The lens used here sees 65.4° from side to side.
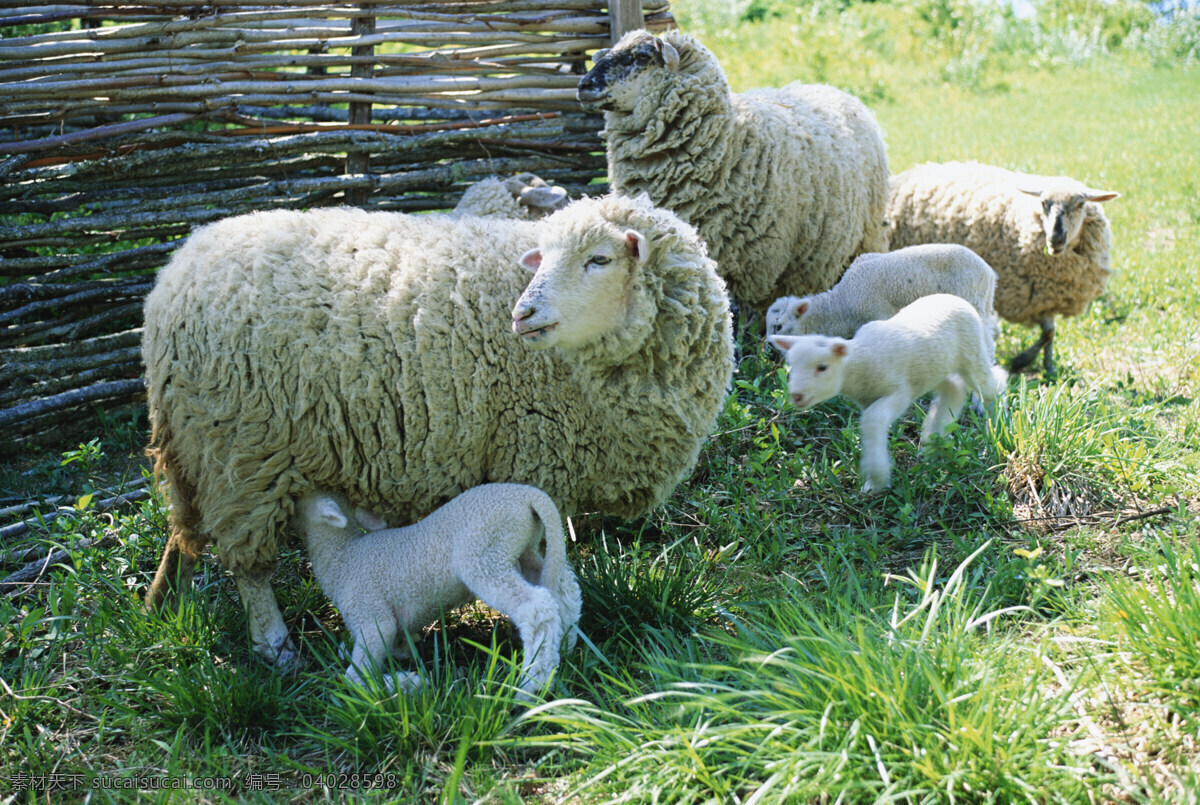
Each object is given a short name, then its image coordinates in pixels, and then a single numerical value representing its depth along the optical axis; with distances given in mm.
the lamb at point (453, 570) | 2812
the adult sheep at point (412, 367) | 3025
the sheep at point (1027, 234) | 5637
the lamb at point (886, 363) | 3426
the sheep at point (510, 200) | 4617
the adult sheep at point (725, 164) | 4559
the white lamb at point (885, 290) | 4449
